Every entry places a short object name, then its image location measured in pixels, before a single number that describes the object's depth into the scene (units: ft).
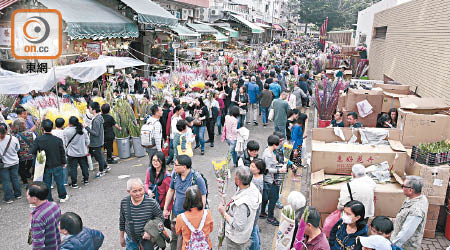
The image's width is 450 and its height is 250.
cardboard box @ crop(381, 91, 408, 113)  28.84
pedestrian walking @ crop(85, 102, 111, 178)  23.81
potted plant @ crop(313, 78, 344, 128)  32.55
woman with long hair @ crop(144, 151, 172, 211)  14.92
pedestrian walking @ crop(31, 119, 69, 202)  18.97
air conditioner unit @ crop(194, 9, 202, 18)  92.27
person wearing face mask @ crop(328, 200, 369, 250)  11.65
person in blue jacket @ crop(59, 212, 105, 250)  10.35
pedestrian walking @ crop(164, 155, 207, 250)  13.76
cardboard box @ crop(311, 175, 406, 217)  15.89
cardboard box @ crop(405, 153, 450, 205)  16.31
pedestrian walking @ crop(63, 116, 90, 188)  21.54
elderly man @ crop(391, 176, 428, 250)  12.98
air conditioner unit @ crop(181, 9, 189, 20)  82.90
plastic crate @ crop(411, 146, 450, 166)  16.55
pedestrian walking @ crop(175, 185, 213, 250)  11.36
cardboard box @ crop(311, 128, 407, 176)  17.89
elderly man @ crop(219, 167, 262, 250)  11.86
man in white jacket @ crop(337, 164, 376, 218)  14.33
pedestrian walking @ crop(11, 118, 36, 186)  21.50
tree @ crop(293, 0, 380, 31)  216.13
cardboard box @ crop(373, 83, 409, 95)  31.24
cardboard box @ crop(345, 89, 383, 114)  28.30
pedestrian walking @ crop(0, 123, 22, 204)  19.61
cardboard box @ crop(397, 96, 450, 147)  20.39
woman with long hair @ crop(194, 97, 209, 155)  29.14
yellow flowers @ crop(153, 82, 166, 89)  37.04
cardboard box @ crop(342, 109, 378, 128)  28.43
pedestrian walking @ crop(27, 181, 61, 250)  12.23
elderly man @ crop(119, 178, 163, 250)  11.86
